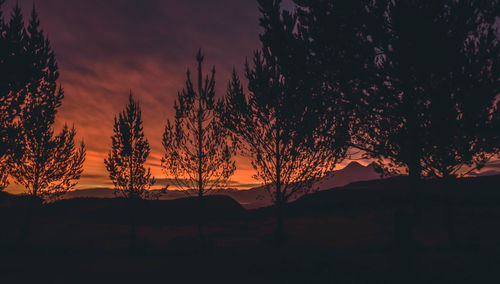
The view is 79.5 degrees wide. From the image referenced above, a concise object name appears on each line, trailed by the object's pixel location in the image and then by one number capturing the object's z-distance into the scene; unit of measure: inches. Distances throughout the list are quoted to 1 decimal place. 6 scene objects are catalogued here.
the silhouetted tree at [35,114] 581.0
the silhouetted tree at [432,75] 437.4
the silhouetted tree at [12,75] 554.0
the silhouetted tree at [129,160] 854.5
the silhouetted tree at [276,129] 744.3
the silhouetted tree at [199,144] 828.6
